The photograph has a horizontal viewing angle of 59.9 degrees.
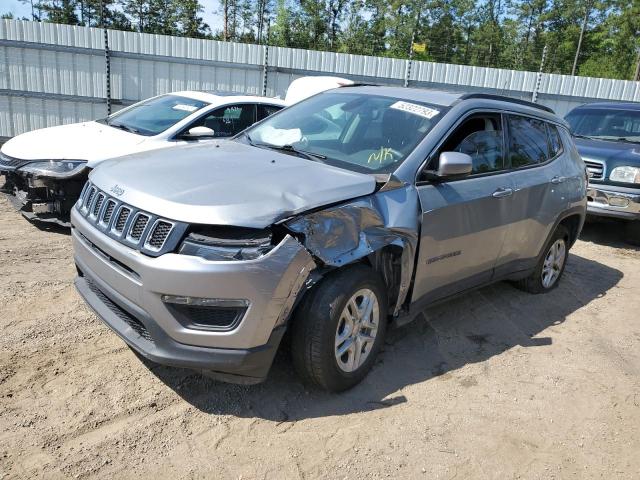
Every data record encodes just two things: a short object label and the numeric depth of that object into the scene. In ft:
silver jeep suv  9.17
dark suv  24.82
